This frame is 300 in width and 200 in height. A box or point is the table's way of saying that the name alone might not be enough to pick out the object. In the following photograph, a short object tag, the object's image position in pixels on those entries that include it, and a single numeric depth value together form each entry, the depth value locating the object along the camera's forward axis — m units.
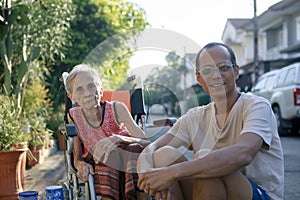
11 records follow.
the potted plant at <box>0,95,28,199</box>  4.48
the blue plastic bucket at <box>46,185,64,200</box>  3.50
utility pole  20.38
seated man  2.14
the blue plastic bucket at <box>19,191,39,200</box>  3.46
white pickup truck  10.45
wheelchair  3.22
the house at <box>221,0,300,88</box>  22.91
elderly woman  2.85
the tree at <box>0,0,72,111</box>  6.07
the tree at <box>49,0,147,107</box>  10.26
